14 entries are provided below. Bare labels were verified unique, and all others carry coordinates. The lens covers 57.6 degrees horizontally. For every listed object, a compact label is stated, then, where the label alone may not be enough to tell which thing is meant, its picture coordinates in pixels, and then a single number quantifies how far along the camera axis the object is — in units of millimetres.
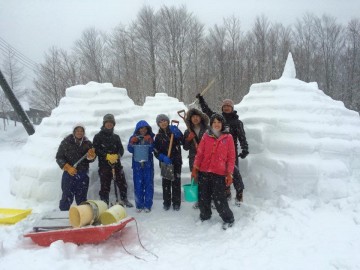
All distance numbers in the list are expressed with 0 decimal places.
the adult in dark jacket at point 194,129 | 4859
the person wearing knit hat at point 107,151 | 5039
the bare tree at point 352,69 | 25031
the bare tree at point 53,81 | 20438
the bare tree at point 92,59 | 22864
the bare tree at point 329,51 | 27281
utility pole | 10777
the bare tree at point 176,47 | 23047
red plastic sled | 3695
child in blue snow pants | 5012
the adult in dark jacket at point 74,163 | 4778
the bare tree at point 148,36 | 23172
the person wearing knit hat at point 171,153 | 5027
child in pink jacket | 4215
